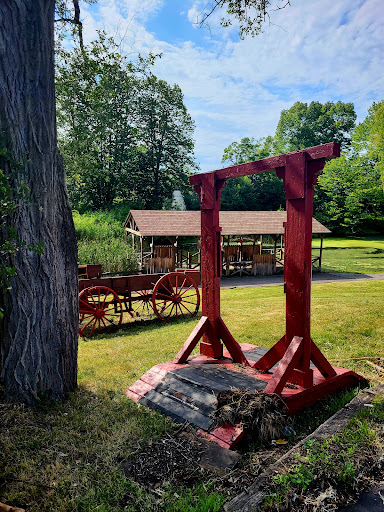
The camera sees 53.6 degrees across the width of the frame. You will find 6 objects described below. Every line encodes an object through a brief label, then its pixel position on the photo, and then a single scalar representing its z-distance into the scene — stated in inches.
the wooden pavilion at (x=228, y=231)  810.8
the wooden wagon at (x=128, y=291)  319.0
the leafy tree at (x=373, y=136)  1433.3
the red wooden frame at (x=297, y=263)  143.3
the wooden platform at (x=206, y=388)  141.1
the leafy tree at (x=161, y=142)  1533.0
